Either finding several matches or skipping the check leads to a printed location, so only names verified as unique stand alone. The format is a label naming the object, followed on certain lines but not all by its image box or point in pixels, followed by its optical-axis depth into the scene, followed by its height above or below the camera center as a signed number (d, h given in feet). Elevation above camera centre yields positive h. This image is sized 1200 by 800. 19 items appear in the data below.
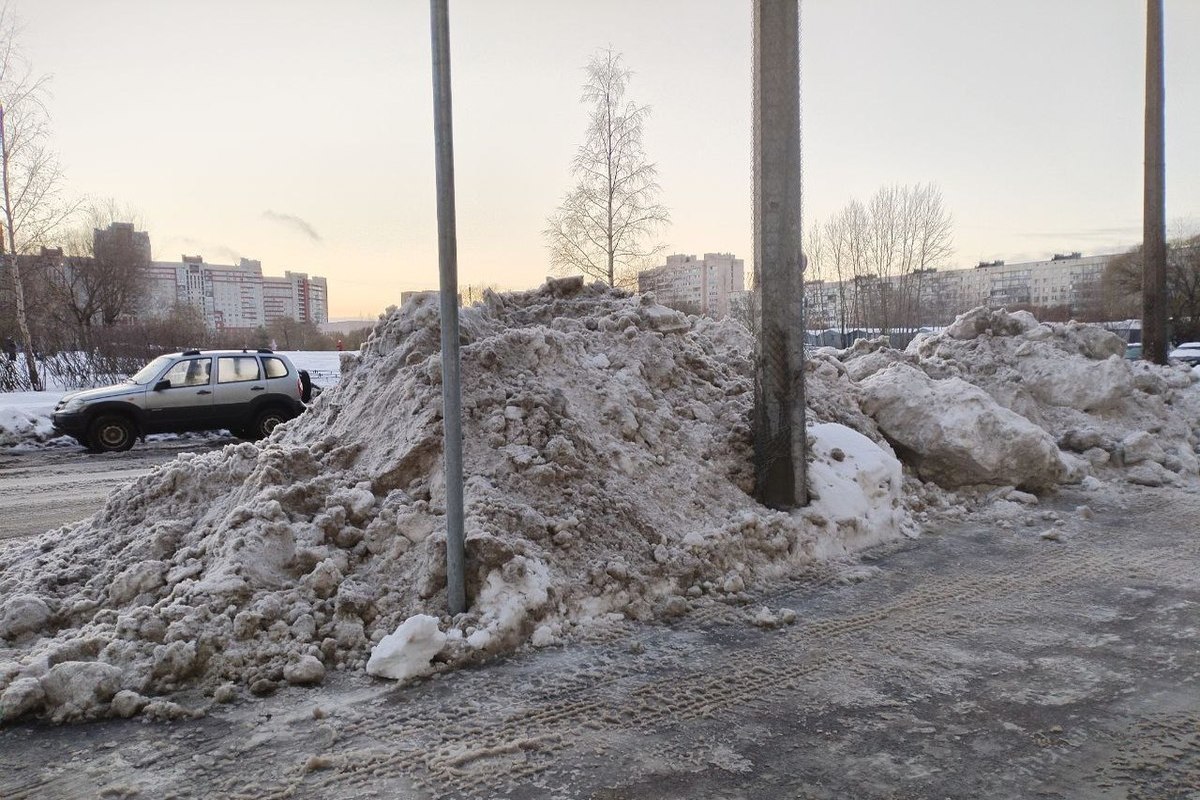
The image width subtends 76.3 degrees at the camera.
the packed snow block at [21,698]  11.62 -4.99
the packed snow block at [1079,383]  30.37 -1.63
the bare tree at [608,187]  79.25 +17.44
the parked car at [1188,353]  84.35 -1.62
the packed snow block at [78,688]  11.82 -4.98
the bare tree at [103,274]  131.13 +17.60
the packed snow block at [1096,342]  33.40 -0.03
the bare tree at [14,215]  74.59 +15.65
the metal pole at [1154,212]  41.52 +7.11
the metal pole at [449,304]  13.88 +1.02
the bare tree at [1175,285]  130.11 +10.46
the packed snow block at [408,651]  12.79 -4.91
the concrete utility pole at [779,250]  20.31 +2.72
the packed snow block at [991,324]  33.96 +0.91
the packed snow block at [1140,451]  27.48 -3.98
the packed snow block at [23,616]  14.20 -4.59
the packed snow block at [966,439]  24.32 -3.05
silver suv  42.39 -1.91
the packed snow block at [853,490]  20.04 -3.95
